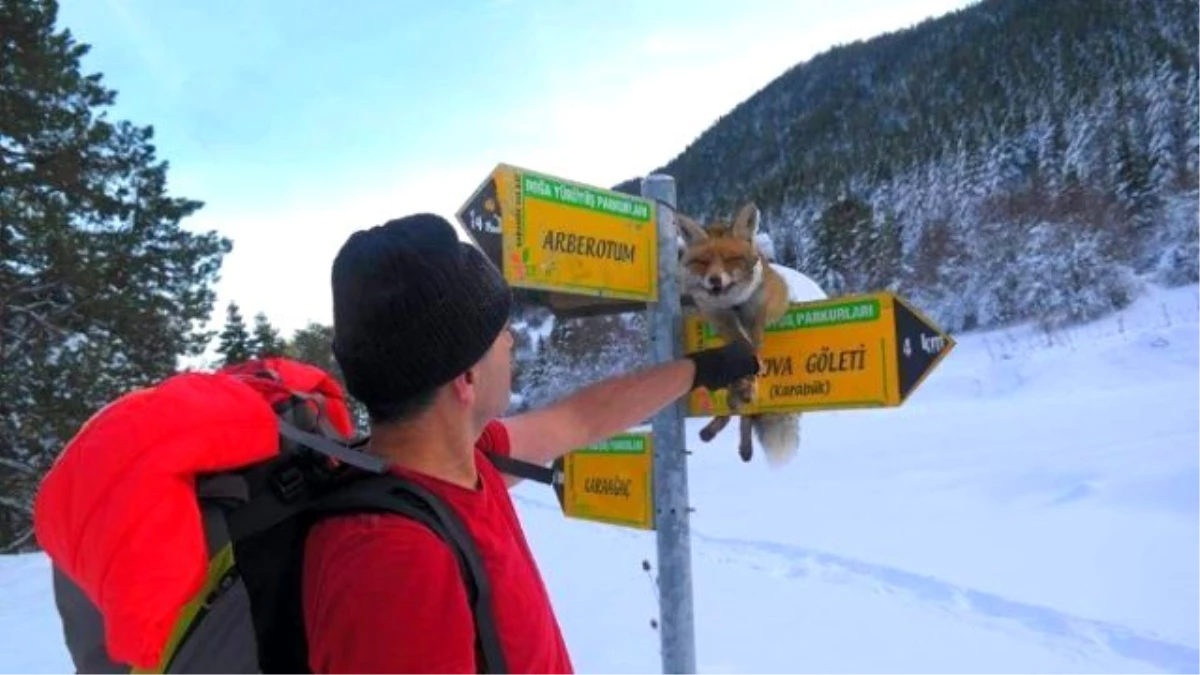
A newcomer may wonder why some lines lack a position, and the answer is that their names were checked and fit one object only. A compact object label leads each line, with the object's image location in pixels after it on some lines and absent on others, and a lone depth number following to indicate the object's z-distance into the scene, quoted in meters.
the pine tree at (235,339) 27.70
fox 2.48
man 0.97
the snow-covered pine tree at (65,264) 13.48
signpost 2.29
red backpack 0.95
